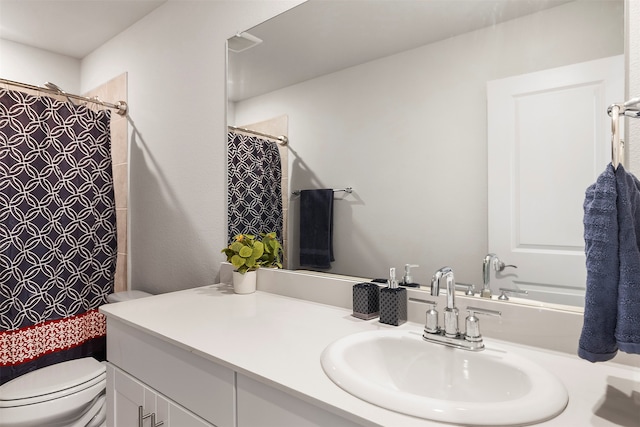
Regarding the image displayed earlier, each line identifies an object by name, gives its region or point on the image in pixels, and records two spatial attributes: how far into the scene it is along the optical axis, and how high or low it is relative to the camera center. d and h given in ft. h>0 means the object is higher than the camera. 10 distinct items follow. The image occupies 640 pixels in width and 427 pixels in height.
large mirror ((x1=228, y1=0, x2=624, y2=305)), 3.23 +1.18
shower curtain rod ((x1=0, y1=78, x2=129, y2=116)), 6.27 +2.19
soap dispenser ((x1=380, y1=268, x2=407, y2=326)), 3.52 -0.92
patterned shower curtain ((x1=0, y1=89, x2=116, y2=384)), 5.67 -0.29
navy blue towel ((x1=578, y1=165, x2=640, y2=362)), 2.03 -0.37
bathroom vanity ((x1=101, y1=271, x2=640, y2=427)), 2.20 -1.13
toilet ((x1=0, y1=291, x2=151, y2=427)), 4.97 -2.58
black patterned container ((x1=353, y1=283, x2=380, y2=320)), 3.74 -0.93
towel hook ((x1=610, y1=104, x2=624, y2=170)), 2.23 +0.41
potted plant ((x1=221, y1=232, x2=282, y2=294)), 4.91 -0.61
